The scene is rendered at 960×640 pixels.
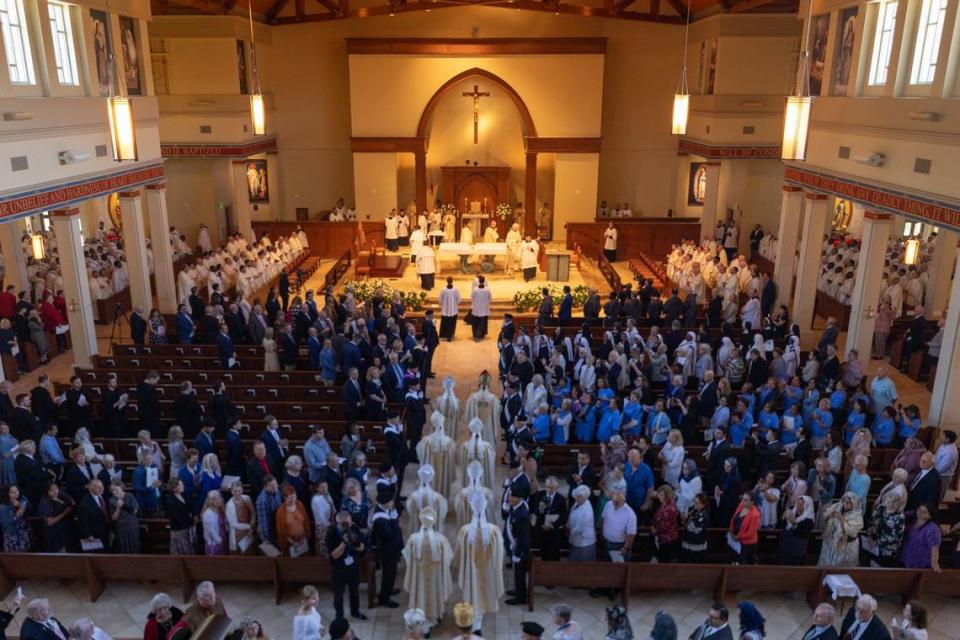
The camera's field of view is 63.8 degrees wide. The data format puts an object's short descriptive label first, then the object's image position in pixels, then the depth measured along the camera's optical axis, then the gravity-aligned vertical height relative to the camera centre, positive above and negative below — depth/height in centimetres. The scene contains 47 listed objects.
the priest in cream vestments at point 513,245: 2273 -405
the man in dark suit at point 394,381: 1272 -444
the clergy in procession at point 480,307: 1745 -450
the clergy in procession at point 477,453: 996 -439
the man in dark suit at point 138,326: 1477 -417
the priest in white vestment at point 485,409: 1112 -428
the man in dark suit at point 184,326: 1488 -420
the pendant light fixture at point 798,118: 887 -14
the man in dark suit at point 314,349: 1360 -424
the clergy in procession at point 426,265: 2108 -433
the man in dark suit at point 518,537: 834 -464
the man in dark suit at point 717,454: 967 -428
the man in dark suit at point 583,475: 903 -428
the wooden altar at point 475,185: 2833 -294
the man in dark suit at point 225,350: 1348 -424
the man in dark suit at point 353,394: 1158 -426
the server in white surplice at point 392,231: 2577 -416
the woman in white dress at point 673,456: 969 -431
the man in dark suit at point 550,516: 877 -456
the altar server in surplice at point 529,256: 2212 -425
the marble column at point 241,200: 2470 -308
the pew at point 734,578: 856 -510
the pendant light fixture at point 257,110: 1477 -17
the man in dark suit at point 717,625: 632 -416
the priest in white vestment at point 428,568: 805 -477
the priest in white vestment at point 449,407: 1120 -432
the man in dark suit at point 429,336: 1494 -440
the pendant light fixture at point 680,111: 1477 -12
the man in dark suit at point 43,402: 1116 -424
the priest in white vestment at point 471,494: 852 -421
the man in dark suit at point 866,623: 657 -430
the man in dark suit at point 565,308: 1623 -416
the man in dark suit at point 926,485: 901 -433
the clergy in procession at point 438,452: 1011 -443
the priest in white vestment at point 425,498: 859 -427
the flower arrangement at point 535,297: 1978 -482
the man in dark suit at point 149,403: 1122 -428
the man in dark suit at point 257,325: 1493 -418
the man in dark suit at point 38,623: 655 -432
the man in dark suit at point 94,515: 873 -459
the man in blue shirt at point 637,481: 911 -432
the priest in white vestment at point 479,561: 816 -470
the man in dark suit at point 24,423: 1062 -432
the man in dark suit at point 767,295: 1770 -422
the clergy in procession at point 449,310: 1755 -462
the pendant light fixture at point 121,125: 955 -30
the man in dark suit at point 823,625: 633 -421
